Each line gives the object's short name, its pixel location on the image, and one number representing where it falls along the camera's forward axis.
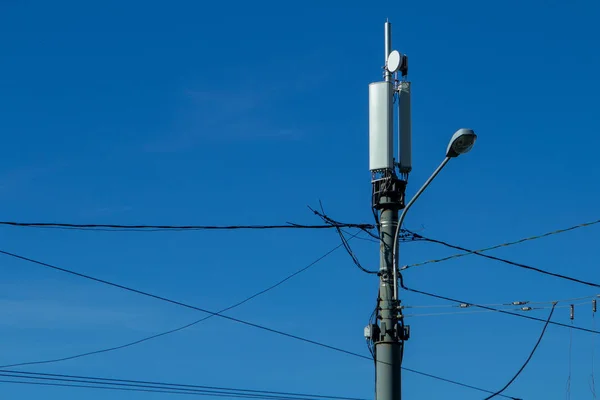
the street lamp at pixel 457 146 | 18.47
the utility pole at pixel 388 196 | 19.56
